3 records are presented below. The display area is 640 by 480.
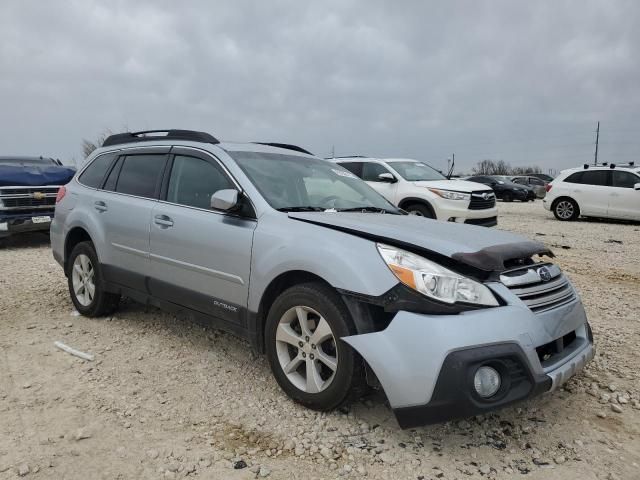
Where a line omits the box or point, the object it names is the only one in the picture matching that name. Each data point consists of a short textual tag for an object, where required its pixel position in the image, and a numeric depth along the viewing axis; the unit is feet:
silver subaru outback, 7.95
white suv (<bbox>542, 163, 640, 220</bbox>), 43.57
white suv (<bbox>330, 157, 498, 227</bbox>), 30.07
